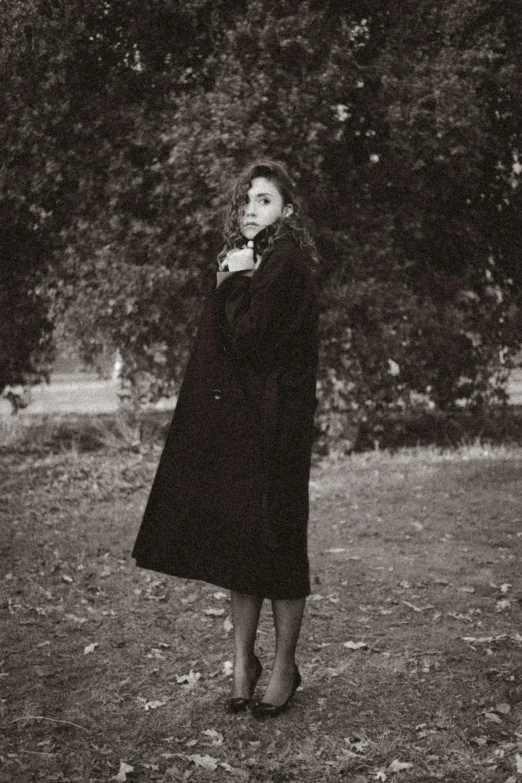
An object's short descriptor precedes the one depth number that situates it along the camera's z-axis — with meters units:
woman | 3.55
